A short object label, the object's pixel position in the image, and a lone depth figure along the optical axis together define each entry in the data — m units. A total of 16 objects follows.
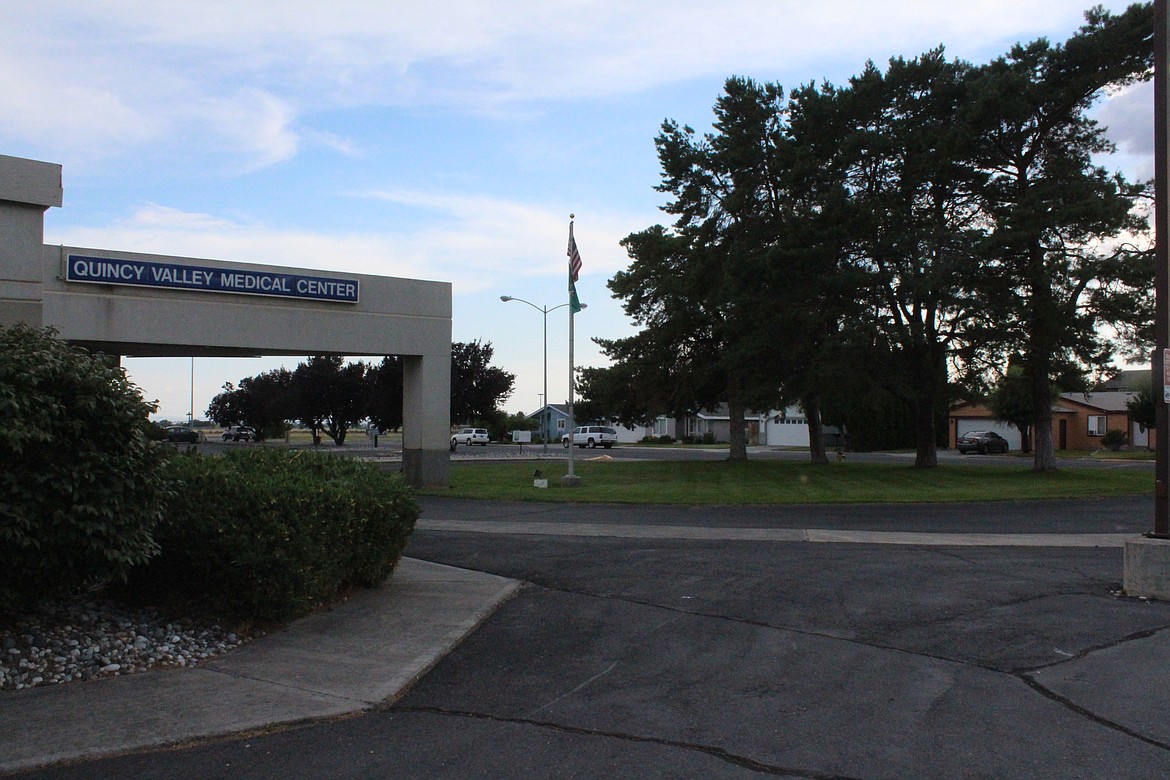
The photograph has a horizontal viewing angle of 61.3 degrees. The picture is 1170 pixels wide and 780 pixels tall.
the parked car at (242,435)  83.88
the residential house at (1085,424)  65.00
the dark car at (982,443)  61.12
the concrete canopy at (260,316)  22.08
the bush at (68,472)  6.96
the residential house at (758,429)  87.88
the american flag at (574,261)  27.64
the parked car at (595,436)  77.44
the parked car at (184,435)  67.62
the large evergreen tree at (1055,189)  29.70
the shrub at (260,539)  8.38
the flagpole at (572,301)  27.70
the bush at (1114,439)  60.39
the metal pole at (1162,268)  10.68
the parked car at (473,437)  82.06
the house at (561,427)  101.00
